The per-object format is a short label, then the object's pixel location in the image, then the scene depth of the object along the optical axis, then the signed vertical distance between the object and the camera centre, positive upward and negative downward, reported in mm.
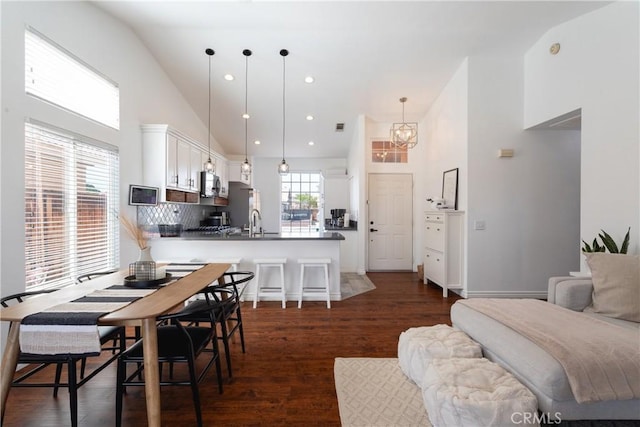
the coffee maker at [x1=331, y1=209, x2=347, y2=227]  6648 -116
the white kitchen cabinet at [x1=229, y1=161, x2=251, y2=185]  7047 +944
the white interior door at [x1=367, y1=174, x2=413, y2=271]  5977 -253
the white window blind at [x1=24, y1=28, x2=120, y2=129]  2455 +1283
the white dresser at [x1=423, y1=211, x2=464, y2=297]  4281 -606
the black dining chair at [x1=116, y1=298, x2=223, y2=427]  1606 -861
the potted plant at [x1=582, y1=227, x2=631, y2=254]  2521 -329
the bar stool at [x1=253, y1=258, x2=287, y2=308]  3756 -789
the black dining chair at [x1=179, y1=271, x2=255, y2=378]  2131 -793
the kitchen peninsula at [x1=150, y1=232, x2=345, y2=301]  3992 -594
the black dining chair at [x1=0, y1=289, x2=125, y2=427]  1528 -844
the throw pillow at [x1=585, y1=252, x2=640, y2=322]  2008 -553
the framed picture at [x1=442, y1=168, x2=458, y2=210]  4453 +359
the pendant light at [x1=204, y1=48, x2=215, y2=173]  3908 +635
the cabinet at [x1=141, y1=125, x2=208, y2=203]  3982 +746
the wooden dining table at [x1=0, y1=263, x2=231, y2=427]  1470 -580
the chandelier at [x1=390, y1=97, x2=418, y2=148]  4668 +1230
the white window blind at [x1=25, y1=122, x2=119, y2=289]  2469 +39
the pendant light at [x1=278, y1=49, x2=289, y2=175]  4074 +2208
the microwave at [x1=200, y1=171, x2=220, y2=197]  5270 +486
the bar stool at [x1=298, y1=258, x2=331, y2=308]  3748 -744
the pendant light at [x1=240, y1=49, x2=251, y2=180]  4121 +2074
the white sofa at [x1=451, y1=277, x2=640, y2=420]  1429 -881
